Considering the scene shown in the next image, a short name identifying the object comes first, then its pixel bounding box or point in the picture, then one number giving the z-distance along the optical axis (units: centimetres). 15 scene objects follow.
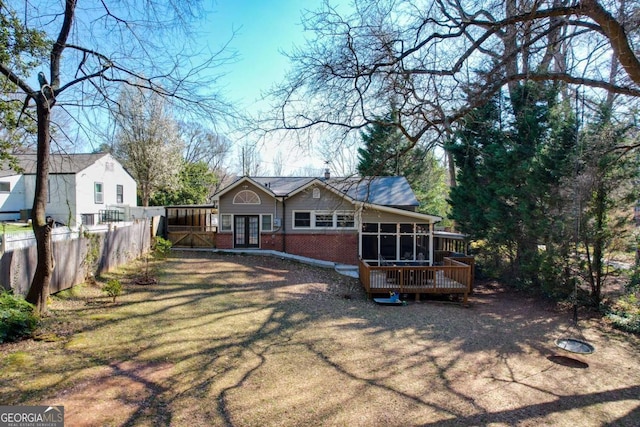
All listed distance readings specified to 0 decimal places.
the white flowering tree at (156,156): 2442
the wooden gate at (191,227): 1870
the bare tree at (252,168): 3753
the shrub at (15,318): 570
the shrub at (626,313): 934
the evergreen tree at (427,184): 2536
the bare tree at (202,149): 3480
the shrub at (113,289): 834
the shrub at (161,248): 1305
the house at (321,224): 1633
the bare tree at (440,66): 536
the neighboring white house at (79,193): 2056
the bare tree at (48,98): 641
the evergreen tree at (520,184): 1161
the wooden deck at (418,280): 1196
